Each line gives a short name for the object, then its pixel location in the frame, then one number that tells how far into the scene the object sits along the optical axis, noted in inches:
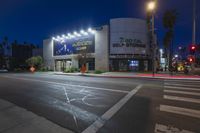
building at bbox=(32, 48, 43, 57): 1390.5
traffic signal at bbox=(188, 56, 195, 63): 527.9
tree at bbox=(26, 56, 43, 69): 1108.1
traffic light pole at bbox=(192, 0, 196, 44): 555.6
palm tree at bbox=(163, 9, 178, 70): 828.8
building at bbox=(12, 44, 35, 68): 2171.0
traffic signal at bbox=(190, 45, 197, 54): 506.3
